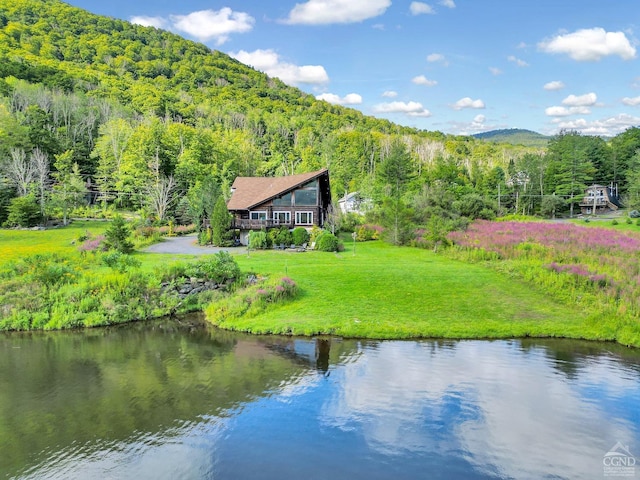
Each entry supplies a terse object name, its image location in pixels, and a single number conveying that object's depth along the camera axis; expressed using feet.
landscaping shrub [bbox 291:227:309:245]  124.70
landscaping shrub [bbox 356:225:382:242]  143.95
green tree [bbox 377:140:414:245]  209.34
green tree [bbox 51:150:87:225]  160.00
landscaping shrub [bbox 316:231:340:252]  116.37
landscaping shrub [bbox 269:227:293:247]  123.65
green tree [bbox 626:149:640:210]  208.46
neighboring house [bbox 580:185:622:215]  268.21
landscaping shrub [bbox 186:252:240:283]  74.23
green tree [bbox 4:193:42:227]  144.97
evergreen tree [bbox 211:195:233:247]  123.34
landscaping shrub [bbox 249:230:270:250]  119.65
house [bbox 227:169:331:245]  135.03
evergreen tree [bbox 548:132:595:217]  265.75
